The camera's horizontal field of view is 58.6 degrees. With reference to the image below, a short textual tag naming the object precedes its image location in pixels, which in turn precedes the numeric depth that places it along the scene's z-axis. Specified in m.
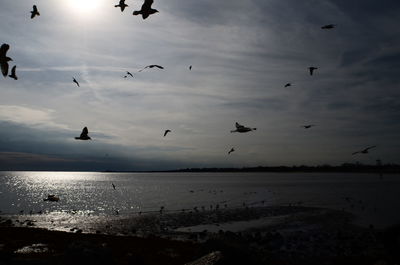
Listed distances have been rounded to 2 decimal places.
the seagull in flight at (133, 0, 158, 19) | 10.30
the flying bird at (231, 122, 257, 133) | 15.88
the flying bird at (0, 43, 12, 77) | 9.05
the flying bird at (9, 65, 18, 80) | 9.96
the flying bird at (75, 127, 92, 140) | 12.66
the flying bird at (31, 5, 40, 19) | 13.37
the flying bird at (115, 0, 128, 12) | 11.66
